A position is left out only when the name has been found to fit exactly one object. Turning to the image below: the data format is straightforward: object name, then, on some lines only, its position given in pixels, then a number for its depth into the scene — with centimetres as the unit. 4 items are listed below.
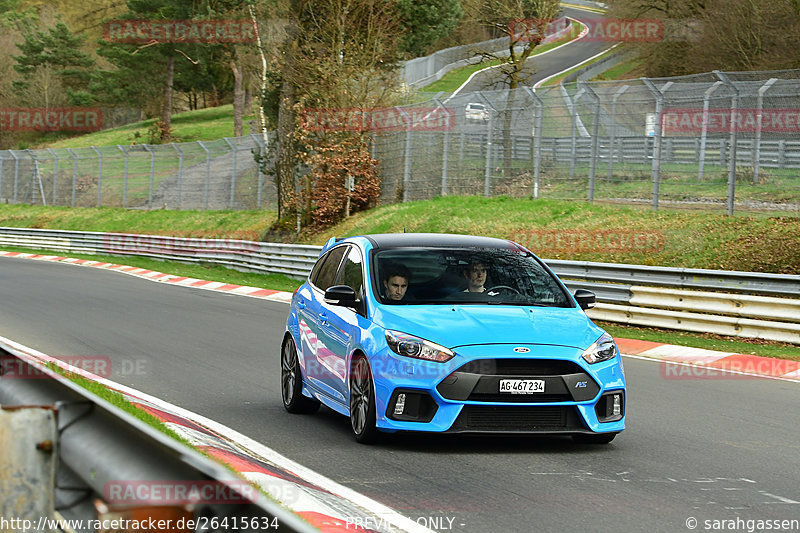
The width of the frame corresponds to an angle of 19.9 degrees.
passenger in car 1768
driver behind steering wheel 1808
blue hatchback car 1562
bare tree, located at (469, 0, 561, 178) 7570
